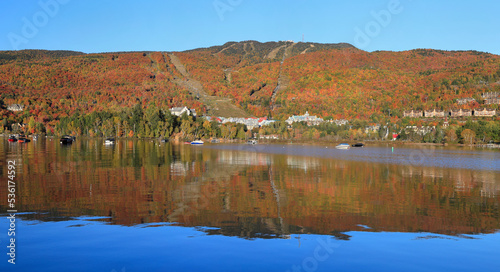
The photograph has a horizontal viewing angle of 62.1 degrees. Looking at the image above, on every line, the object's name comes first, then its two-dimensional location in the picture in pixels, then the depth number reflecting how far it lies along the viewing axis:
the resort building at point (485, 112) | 185.38
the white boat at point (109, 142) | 93.89
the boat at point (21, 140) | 100.60
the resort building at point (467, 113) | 196.00
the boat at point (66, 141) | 91.00
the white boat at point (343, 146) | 105.75
